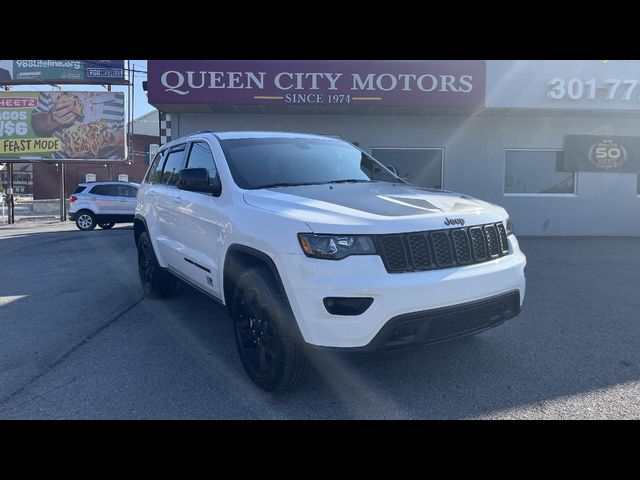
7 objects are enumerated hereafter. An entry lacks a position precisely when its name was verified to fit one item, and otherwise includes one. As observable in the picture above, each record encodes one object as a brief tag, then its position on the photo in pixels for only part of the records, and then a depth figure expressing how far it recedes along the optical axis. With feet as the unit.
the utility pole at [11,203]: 61.57
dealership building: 33.53
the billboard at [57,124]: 63.57
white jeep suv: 9.07
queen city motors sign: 33.22
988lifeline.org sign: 66.54
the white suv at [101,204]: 51.08
